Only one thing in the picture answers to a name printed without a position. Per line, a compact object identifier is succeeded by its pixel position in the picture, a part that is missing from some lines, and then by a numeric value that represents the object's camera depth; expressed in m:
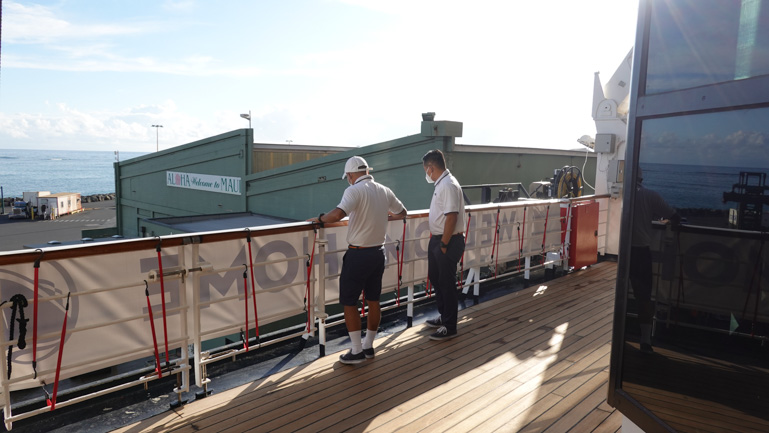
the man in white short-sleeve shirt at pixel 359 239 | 4.18
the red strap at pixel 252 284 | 4.15
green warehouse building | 11.41
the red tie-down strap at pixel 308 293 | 4.56
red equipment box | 8.09
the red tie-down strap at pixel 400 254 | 5.48
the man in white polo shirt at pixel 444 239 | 4.72
